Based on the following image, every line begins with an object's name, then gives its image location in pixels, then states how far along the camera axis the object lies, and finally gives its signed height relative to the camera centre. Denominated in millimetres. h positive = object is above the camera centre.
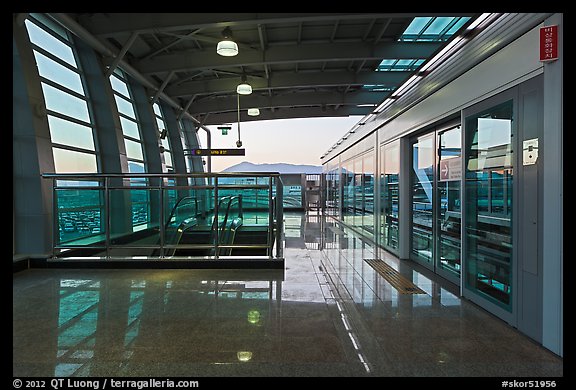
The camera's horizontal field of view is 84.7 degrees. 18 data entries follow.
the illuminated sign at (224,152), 10922 +1195
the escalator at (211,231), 5215 -829
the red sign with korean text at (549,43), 2455 +1085
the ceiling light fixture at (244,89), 7943 +2469
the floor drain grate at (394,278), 3950 -1341
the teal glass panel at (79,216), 5148 -457
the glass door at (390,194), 6160 -220
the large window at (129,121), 8984 +1995
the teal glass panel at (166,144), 12242 +1684
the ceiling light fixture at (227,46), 5762 +2575
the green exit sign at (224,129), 14916 +2719
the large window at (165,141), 11755 +1807
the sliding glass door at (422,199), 5004 -265
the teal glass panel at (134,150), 9297 +1160
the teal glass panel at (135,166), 9273 +647
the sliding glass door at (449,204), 4215 -300
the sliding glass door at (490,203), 3092 -226
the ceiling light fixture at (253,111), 11156 +2637
